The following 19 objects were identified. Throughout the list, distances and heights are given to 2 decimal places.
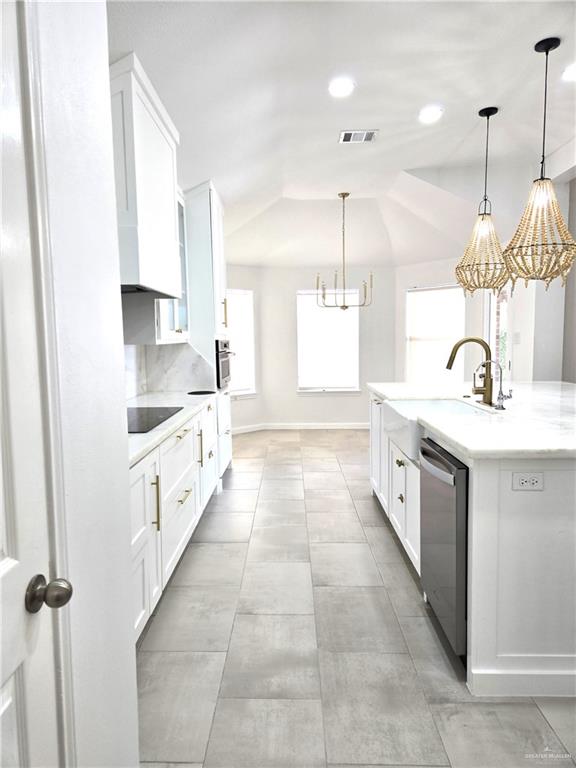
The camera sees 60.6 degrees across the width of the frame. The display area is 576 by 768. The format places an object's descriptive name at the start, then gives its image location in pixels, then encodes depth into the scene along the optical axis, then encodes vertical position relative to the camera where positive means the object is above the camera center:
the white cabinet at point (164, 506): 2.07 -0.83
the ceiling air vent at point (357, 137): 3.79 +1.62
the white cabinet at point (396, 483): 2.61 -0.89
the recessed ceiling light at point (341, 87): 2.95 +1.57
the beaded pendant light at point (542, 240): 2.51 +0.52
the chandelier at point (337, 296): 7.12 +0.69
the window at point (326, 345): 7.27 -0.03
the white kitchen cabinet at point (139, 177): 2.28 +0.83
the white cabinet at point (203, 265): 4.15 +0.69
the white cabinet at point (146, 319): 3.14 +0.18
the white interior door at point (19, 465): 0.74 -0.18
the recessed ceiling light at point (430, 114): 3.39 +1.61
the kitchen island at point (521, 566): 1.82 -0.84
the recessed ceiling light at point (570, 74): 2.96 +1.63
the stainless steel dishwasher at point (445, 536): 1.89 -0.81
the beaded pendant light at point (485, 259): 3.23 +0.54
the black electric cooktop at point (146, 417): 2.51 -0.40
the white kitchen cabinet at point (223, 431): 4.36 -0.81
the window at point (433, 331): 6.29 +0.15
